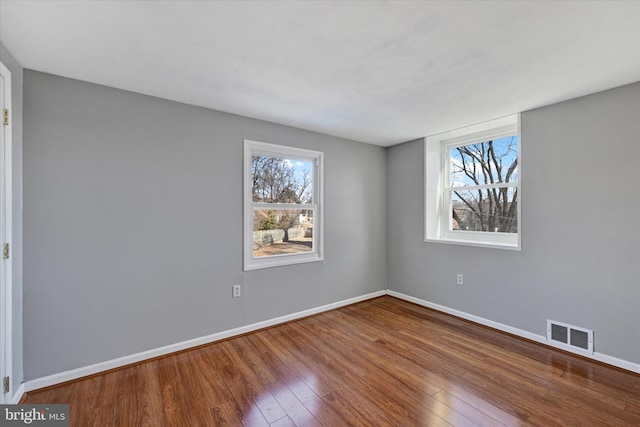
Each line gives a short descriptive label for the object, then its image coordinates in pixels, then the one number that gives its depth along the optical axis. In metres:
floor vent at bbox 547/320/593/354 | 2.41
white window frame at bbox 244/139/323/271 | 2.96
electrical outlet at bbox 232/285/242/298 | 2.88
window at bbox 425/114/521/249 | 3.10
